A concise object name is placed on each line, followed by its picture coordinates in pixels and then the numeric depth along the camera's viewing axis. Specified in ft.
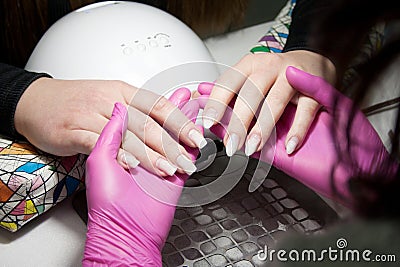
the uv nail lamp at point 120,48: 2.19
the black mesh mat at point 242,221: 1.89
